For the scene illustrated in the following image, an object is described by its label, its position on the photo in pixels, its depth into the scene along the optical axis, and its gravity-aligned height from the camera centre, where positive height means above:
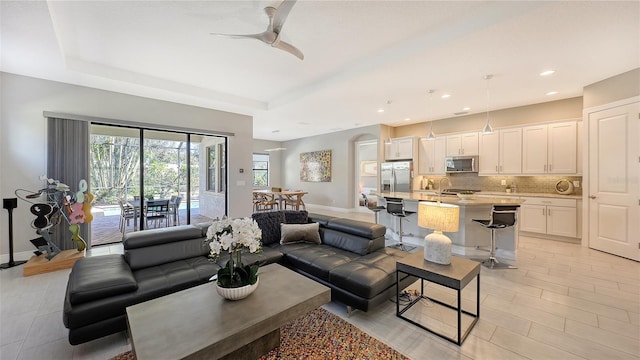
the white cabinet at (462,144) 6.22 +0.89
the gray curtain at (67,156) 4.07 +0.36
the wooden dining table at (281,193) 7.77 -0.44
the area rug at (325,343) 1.90 -1.32
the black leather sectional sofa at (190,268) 1.91 -0.90
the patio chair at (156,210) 5.12 -0.67
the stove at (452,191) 6.38 -0.30
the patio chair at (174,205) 5.54 -0.59
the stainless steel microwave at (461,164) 6.18 +0.40
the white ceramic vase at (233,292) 1.78 -0.80
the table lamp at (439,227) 2.31 -0.44
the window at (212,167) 6.44 +0.29
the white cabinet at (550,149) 5.05 +0.66
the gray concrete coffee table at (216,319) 1.38 -0.89
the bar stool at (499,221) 3.65 -0.61
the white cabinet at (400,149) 7.31 +0.91
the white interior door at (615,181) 3.85 -0.01
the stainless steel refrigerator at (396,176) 7.14 +0.10
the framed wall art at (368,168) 8.22 +0.37
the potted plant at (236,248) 1.78 -0.50
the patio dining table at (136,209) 5.00 -0.62
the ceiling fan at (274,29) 2.27 +1.48
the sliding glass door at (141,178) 4.81 +0.00
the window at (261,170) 10.65 +0.37
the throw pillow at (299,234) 3.45 -0.76
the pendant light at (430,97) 4.64 +1.60
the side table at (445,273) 2.04 -0.80
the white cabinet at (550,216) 4.87 -0.73
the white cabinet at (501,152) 5.64 +0.64
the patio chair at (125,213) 5.01 -0.70
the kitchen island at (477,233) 3.96 -0.87
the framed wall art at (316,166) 9.20 +0.49
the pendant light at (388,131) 7.90 +1.50
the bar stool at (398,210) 4.51 -0.56
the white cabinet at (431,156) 6.80 +0.64
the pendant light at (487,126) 3.92 +0.92
